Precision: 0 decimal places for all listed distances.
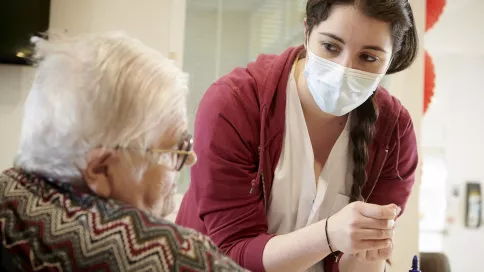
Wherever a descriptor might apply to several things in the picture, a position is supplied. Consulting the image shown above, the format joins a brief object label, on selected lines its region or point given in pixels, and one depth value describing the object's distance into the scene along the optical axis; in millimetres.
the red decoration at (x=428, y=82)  2416
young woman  1036
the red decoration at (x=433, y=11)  2371
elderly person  593
